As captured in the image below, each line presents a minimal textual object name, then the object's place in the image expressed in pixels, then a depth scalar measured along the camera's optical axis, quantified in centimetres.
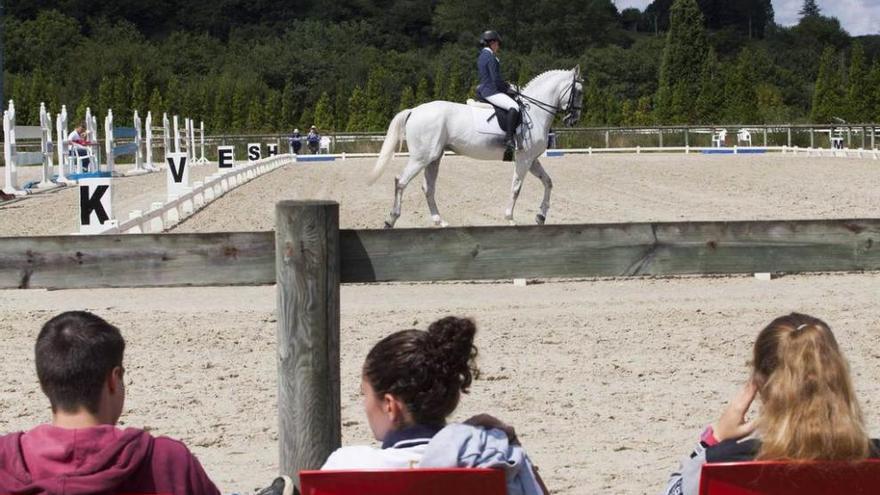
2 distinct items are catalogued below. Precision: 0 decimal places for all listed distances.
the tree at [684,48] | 6888
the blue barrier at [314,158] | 4709
